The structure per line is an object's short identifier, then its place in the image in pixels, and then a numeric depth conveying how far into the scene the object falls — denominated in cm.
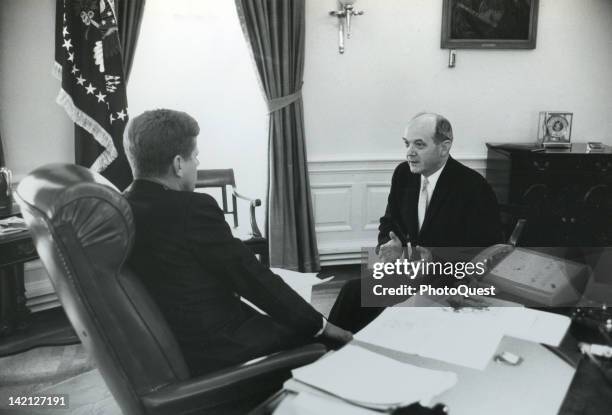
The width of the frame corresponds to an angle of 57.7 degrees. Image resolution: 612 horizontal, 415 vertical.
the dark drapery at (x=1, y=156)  312
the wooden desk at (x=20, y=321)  275
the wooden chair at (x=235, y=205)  322
